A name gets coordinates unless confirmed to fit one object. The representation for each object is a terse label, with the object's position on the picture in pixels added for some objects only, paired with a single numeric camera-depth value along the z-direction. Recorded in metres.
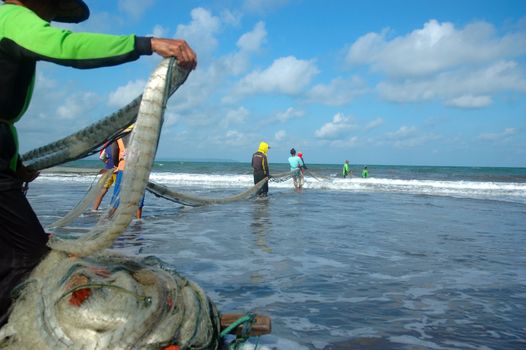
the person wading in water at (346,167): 33.64
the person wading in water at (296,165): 20.03
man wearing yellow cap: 15.84
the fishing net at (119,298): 1.79
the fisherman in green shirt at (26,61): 1.64
